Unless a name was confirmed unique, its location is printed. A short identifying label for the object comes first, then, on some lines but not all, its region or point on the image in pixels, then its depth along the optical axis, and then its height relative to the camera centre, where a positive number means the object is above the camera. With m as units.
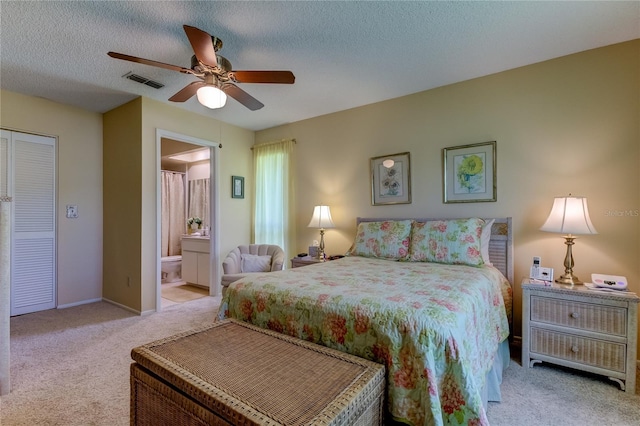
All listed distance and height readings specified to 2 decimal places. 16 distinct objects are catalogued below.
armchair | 3.73 -0.65
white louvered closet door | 3.55 -0.20
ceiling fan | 2.04 +1.03
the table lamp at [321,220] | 3.79 -0.12
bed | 1.29 -0.54
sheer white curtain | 4.45 +0.24
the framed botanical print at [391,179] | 3.46 +0.39
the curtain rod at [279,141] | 4.42 +1.06
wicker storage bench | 1.06 -0.70
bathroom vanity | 4.75 -0.84
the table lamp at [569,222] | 2.27 -0.07
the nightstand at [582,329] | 2.01 -0.85
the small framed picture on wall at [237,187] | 4.59 +0.37
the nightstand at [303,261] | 3.62 -0.62
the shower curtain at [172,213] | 6.10 -0.07
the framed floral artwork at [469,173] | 2.96 +0.40
